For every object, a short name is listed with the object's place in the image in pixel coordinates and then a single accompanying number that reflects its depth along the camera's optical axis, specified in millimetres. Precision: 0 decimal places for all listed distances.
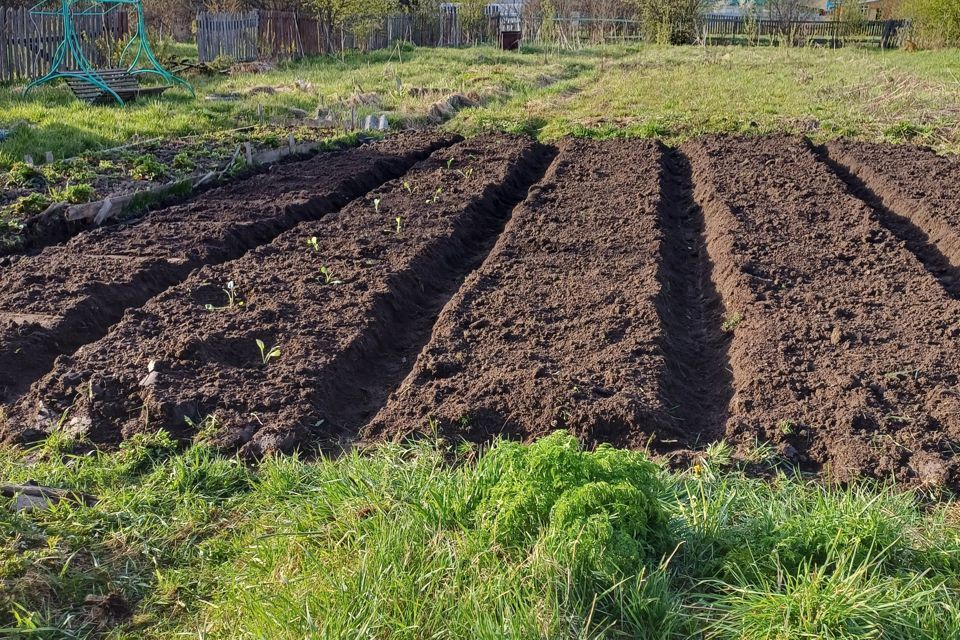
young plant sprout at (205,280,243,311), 6011
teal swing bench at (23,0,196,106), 15070
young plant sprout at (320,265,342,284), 6653
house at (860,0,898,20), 44438
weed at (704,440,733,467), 4262
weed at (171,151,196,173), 10531
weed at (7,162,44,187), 9312
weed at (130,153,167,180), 9922
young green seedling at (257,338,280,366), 5230
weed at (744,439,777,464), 4355
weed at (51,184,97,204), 8609
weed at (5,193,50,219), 8266
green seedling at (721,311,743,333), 6117
